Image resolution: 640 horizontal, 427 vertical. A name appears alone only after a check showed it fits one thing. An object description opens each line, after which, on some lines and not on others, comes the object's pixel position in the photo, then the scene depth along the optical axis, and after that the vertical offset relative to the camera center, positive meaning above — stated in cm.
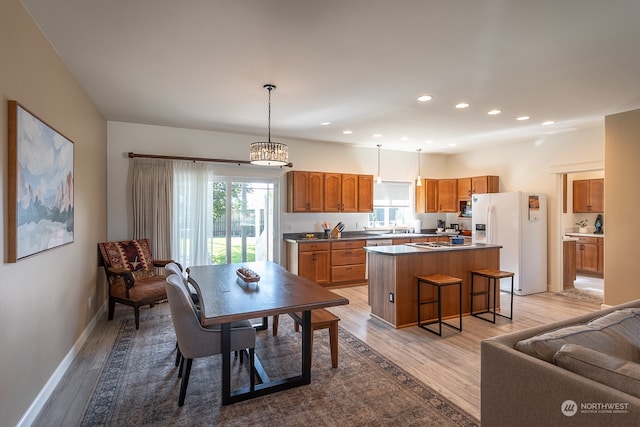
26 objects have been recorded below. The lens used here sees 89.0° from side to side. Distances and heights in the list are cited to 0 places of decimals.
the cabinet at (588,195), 693 +43
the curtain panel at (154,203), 483 +17
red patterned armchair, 386 -77
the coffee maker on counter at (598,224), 705 -19
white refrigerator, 547 -35
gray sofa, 119 -65
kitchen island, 390 -73
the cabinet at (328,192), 593 +43
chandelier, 334 +64
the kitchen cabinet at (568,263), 585 -87
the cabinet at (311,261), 561 -81
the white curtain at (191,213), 510 +2
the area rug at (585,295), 506 -132
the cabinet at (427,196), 726 +42
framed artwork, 192 +20
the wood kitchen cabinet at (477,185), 642 +60
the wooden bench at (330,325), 277 -95
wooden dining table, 217 -64
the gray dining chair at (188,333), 229 -86
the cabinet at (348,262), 588 -87
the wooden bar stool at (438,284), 366 -78
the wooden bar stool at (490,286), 407 -98
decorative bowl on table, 287 -56
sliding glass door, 515 -6
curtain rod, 480 +88
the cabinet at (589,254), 667 -82
